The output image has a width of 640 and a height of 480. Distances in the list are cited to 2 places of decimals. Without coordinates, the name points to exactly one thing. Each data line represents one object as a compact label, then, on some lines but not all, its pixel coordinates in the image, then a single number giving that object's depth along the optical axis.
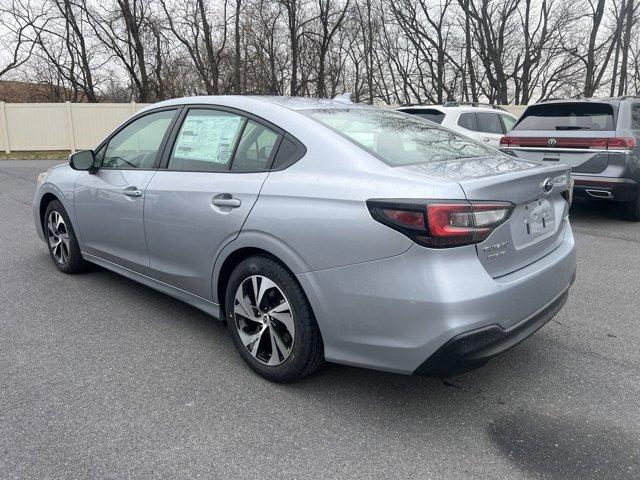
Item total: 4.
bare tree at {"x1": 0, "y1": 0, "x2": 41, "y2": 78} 27.52
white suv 9.30
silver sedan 2.24
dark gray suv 6.75
